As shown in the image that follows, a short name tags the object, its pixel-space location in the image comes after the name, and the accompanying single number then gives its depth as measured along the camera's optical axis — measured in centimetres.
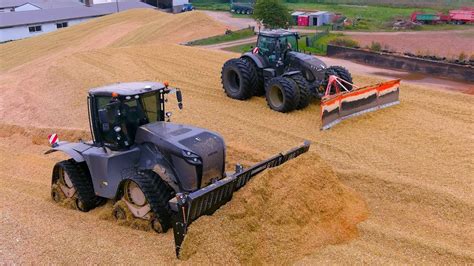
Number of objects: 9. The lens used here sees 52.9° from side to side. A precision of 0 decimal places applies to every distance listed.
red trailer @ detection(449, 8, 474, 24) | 3559
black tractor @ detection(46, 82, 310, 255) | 723
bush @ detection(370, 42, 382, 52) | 2285
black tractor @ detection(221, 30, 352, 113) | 1330
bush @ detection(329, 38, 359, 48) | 2396
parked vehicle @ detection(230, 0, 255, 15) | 4857
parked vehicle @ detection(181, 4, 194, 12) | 5311
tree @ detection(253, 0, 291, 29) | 2903
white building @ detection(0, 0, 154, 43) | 3922
